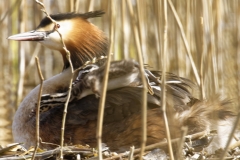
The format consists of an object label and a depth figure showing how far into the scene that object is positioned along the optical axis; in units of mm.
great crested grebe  7633
